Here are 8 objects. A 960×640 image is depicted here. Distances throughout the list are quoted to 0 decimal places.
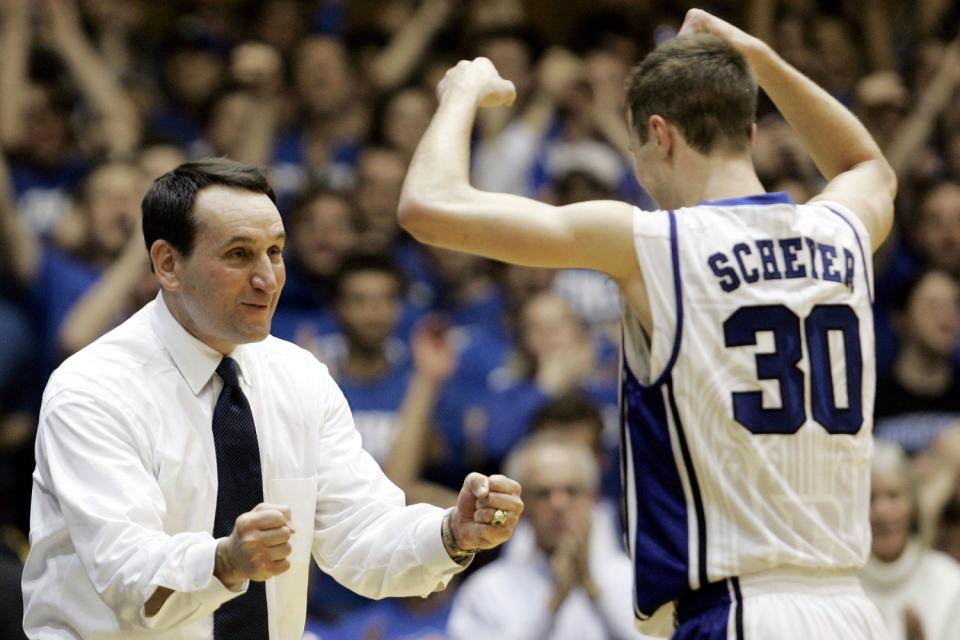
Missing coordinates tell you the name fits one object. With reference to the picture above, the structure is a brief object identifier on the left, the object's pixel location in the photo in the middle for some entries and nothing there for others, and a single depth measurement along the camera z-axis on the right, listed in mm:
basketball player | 7090
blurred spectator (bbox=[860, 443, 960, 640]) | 13320
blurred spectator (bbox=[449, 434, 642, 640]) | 13250
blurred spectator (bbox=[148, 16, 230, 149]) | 18359
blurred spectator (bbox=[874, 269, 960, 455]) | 15969
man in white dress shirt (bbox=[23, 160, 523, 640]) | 7012
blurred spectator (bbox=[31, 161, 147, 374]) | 15570
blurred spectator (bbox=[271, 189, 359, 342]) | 16328
